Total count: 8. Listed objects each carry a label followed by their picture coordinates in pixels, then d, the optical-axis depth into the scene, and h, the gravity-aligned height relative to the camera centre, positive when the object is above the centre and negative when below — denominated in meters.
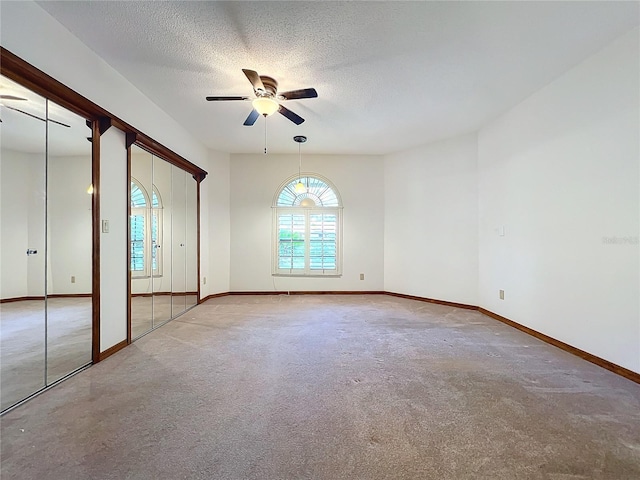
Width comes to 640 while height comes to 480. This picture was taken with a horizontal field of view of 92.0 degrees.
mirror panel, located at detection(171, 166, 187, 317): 4.37 +0.04
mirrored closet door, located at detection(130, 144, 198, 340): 3.49 +0.01
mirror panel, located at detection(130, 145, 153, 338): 3.41 +0.01
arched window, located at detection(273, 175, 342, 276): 6.17 +0.11
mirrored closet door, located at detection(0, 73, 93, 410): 2.13 +0.00
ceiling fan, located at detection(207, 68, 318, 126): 2.83 +1.39
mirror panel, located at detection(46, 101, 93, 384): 2.41 -0.01
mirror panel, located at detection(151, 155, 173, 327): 3.88 +0.04
